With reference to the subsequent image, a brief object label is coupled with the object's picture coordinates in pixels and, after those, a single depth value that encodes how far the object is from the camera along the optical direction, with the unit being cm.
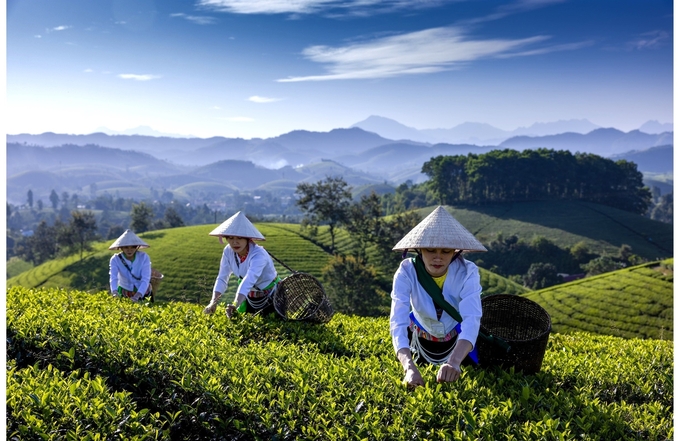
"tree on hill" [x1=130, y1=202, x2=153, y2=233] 6606
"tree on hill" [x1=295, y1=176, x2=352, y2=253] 4869
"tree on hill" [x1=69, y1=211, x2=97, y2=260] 5628
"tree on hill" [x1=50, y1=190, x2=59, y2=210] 19526
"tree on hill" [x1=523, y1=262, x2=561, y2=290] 5382
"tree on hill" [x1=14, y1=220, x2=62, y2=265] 7244
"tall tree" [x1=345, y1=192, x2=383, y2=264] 4747
